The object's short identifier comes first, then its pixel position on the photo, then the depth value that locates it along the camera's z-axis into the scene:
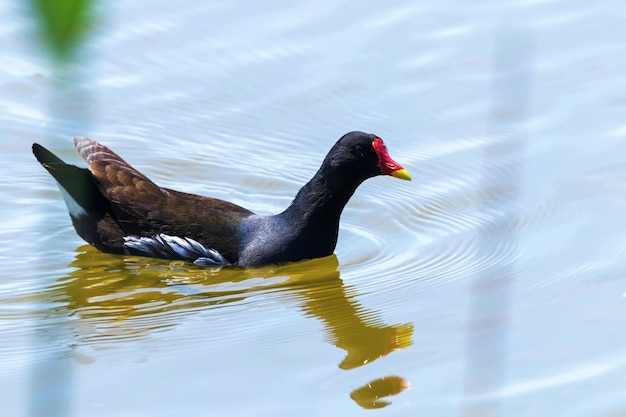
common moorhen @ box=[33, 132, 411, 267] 7.10
